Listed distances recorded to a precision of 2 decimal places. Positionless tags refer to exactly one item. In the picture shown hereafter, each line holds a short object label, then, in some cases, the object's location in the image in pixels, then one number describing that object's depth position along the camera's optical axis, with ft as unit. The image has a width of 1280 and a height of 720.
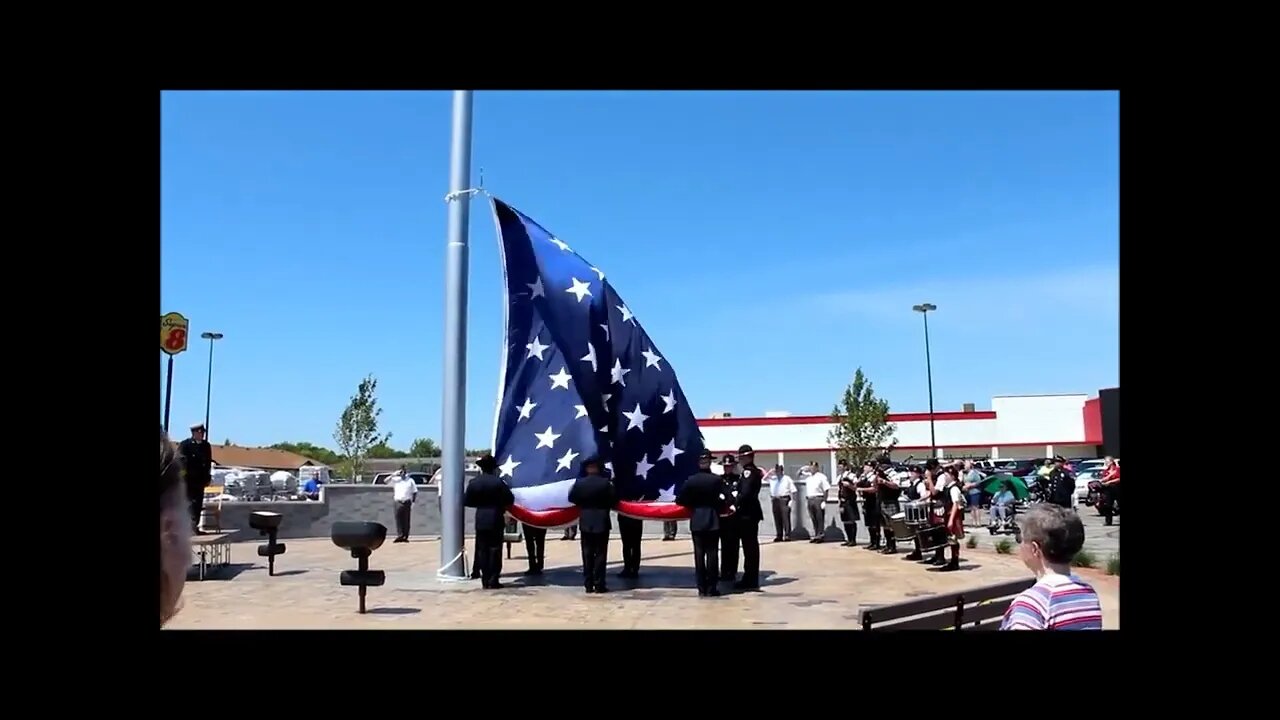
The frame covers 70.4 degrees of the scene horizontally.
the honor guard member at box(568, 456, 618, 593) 36.17
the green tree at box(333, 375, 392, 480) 163.12
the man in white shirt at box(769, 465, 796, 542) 62.64
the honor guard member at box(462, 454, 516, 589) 36.58
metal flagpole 39.14
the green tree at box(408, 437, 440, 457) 296.71
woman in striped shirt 10.37
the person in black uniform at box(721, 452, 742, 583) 41.11
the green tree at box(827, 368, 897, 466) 168.35
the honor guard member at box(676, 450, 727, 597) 36.42
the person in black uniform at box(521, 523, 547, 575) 43.65
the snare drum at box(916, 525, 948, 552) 45.29
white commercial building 192.95
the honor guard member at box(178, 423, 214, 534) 41.14
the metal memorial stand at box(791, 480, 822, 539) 64.95
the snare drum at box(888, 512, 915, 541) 47.30
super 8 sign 51.08
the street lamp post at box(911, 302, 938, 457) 147.43
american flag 37.17
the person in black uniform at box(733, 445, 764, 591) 39.50
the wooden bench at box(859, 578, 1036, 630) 14.60
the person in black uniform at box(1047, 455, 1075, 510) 58.08
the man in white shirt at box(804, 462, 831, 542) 60.80
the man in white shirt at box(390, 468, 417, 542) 63.62
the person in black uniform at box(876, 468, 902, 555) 52.31
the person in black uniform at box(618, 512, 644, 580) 42.52
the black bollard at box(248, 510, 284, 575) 41.96
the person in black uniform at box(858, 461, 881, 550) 54.65
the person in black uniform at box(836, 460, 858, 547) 58.65
